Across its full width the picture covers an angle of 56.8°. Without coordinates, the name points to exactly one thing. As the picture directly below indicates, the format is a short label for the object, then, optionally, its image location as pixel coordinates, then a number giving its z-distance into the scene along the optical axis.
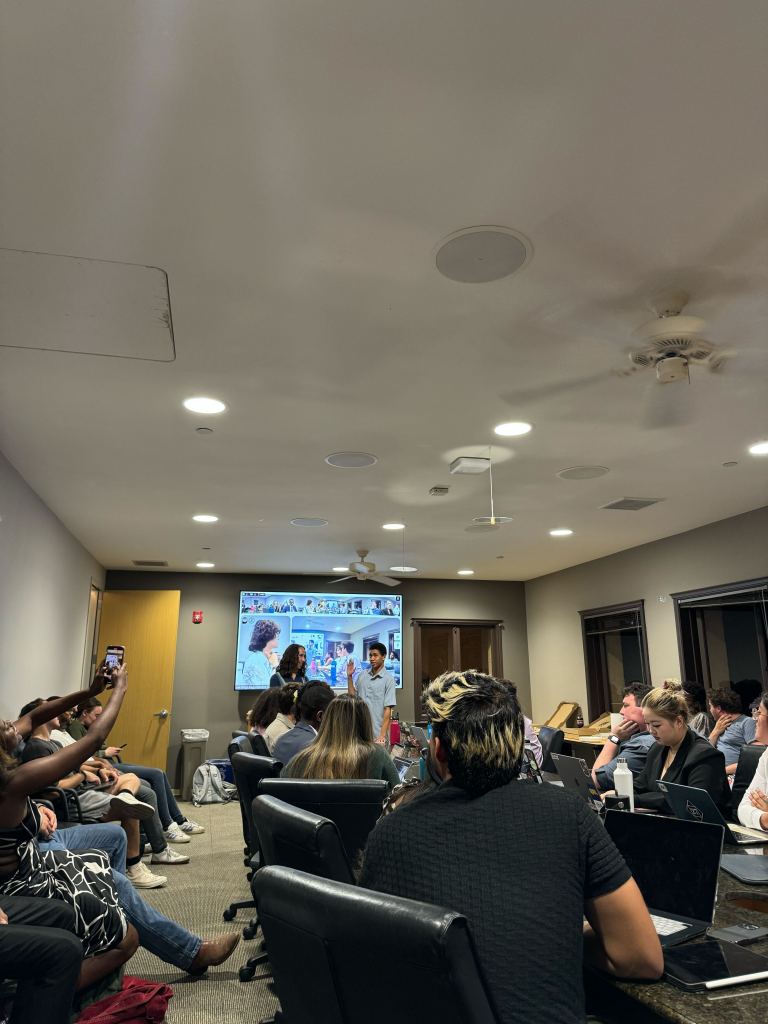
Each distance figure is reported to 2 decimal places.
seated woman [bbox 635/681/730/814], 2.81
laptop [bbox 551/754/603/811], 2.95
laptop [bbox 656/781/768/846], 2.19
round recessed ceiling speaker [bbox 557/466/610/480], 4.81
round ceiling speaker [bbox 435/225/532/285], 2.29
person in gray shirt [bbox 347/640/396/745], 7.52
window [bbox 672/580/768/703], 6.02
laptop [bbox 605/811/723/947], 1.53
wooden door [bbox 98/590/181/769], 8.68
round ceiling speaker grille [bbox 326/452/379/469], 4.50
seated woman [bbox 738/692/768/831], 2.60
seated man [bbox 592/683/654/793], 3.64
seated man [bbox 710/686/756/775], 4.76
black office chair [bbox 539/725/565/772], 5.19
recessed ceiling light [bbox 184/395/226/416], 3.58
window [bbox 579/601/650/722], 7.78
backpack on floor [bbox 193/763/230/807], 8.19
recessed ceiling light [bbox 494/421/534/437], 3.96
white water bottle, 2.48
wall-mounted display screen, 9.16
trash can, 8.70
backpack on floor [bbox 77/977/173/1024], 2.60
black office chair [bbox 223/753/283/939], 3.25
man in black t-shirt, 1.11
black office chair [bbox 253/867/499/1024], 0.78
